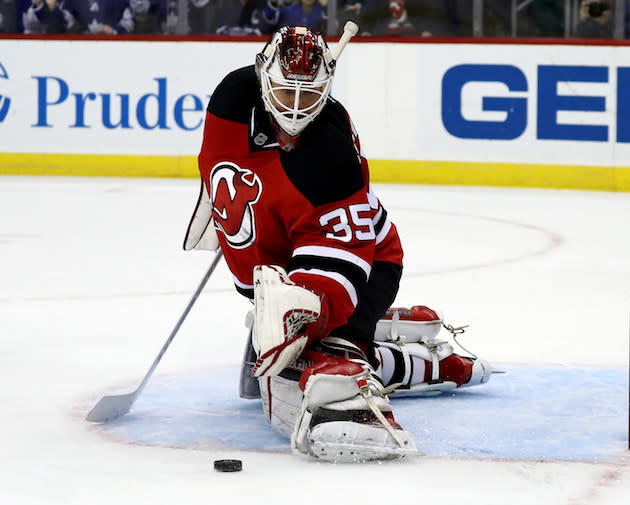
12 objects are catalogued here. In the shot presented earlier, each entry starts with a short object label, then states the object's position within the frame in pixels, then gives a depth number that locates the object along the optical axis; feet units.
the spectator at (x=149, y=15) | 51.37
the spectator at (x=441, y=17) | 48.78
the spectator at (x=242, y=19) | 50.57
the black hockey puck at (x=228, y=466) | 13.23
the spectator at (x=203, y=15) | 51.01
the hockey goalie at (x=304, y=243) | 13.76
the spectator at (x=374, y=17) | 49.42
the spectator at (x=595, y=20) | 47.65
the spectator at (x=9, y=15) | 52.26
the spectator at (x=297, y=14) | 49.65
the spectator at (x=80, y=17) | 51.72
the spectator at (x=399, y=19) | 49.55
